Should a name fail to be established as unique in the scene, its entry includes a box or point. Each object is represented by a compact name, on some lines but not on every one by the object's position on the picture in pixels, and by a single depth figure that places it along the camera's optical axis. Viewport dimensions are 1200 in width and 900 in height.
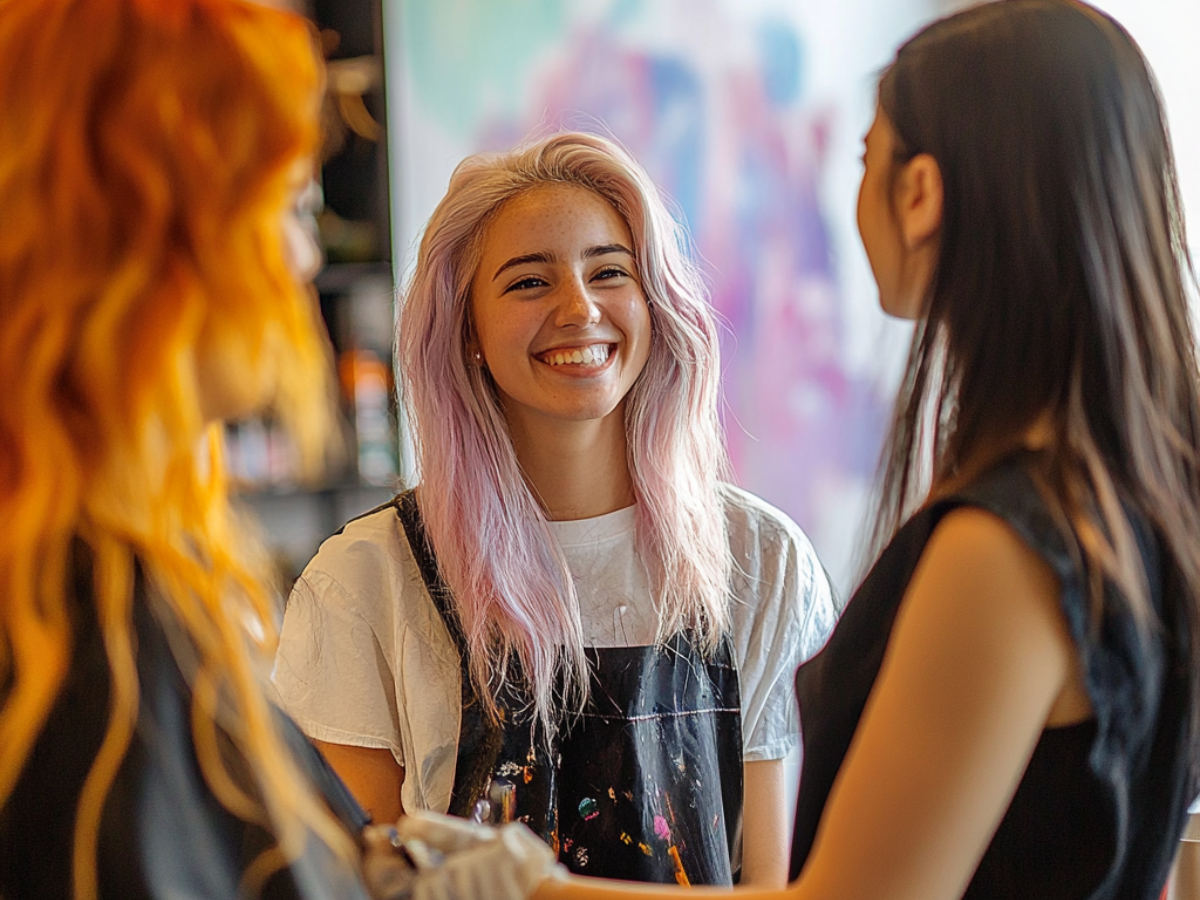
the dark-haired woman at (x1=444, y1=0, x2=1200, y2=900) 0.88
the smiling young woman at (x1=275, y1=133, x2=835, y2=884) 1.63
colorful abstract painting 3.53
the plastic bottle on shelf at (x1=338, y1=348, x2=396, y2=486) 3.36
